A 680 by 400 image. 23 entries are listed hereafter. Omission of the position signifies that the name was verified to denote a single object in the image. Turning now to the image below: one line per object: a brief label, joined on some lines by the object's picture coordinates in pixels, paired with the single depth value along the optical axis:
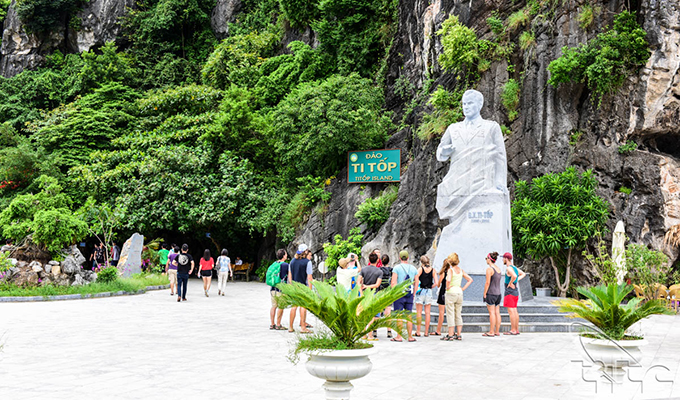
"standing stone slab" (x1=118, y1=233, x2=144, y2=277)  20.16
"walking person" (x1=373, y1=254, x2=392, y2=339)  9.55
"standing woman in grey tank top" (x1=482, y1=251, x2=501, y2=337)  9.47
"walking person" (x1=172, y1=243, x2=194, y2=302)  14.05
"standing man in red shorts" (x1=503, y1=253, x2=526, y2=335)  9.61
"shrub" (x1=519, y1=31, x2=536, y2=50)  17.31
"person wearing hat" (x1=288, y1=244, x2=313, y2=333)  9.71
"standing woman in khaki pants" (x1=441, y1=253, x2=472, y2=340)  9.18
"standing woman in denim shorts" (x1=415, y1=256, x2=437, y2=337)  9.41
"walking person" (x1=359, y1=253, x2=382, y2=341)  9.12
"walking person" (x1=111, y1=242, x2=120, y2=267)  22.17
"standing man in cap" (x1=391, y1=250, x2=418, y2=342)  9.16
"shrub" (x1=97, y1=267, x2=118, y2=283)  17.02
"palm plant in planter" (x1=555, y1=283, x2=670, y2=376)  5.30
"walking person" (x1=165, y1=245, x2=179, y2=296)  15.74
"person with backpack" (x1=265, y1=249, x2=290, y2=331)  10.07
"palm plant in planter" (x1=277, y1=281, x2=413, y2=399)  4.53
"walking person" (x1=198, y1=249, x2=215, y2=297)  15.82
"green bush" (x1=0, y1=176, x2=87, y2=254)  16.28
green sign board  20.64
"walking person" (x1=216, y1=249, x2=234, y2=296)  16.55
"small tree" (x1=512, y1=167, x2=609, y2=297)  14.91
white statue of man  11.61
